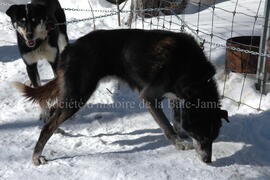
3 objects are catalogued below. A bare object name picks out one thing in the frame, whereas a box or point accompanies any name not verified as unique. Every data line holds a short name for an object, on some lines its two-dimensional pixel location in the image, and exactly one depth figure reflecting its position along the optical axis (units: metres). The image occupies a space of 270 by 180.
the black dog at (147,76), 2.96
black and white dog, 3.95
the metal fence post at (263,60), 4.03
